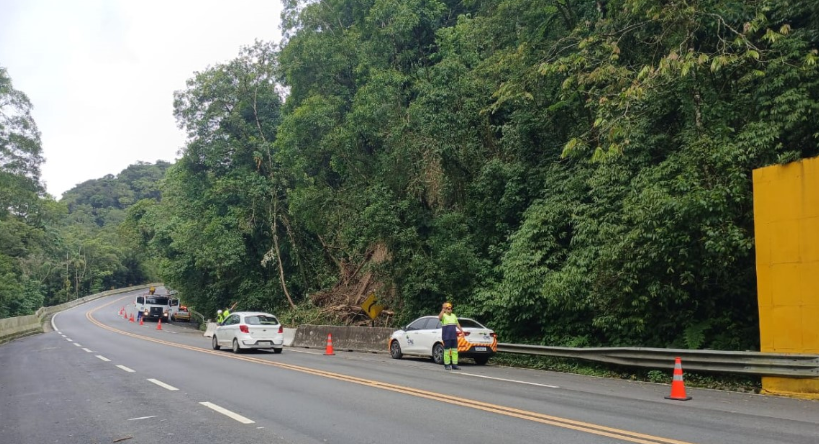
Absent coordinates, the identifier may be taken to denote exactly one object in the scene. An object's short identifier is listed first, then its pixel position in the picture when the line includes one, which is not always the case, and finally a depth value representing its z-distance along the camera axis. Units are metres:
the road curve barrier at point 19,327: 32.16
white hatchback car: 19.75
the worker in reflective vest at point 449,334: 14.66
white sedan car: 15.88
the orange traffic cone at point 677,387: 9.70
